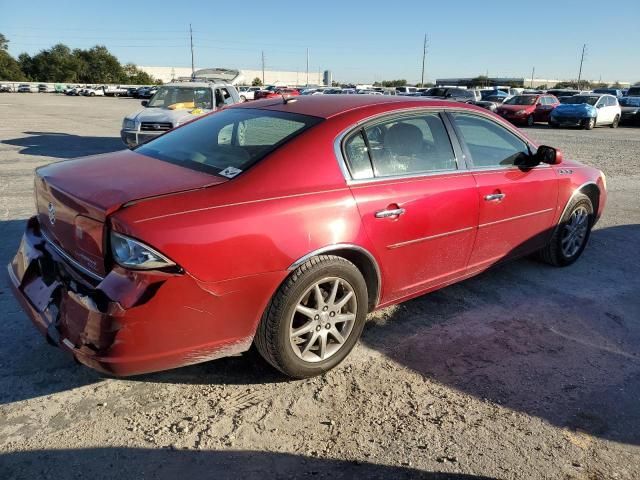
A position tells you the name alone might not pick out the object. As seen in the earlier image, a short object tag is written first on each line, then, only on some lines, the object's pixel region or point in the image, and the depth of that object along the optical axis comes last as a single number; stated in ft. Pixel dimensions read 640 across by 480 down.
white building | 384.06
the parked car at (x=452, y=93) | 90.23
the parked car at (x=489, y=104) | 86.03
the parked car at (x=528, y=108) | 81.82
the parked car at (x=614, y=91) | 121.88
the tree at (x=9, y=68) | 298.76
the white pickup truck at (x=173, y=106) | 35.01
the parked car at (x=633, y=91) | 113.39
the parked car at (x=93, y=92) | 212.43
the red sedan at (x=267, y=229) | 7.98
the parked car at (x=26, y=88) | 226.79
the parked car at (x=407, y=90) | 135.74
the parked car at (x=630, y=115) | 86.74
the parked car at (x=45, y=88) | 240.01
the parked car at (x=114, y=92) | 217.97
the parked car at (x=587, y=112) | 77.51
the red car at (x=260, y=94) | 88.43
